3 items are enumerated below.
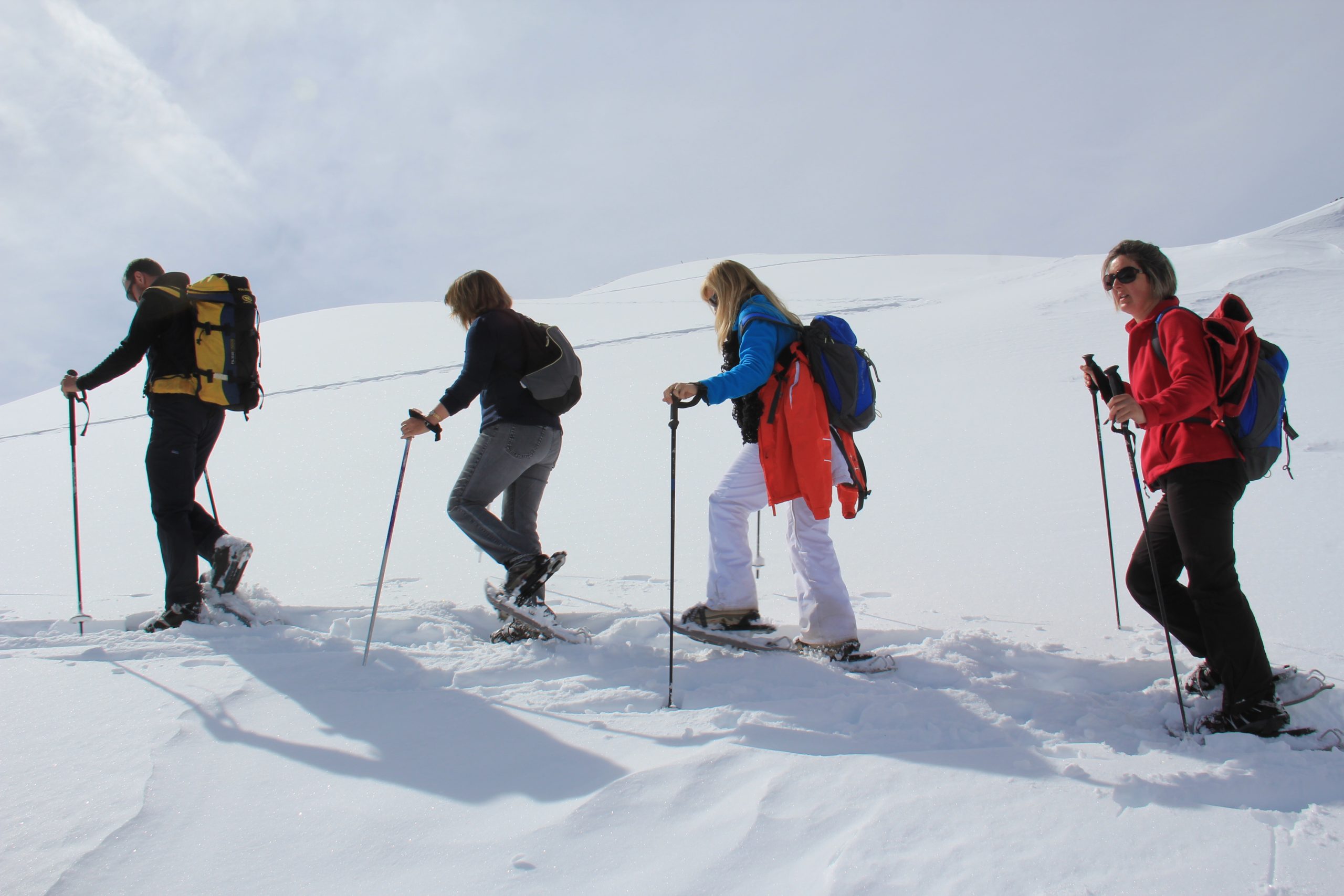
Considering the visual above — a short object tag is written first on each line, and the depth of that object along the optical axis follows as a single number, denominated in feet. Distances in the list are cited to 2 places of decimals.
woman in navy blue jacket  10.80
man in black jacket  11.46
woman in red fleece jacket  7.23
